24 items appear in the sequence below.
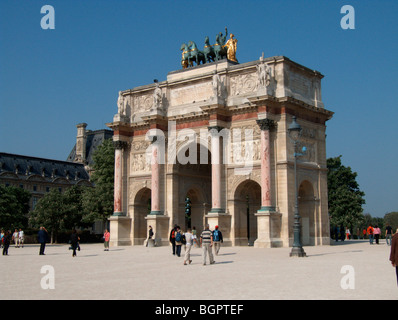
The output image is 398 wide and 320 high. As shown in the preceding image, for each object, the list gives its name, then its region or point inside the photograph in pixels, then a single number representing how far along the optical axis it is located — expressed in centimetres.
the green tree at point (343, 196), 6272
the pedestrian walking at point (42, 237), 2889
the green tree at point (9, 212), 5347
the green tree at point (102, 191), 5629
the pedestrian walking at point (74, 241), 2705
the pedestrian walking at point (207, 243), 2075
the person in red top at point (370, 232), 3772
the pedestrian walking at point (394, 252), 1216
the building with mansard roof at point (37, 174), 9325
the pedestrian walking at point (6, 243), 2973
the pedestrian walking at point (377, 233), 3799
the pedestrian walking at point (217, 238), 2623
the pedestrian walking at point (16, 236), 4479
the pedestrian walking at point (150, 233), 3657
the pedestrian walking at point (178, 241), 2512
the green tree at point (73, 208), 6106
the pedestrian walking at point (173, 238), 2688
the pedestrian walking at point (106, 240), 3503
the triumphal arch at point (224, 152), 3578
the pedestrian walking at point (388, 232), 3419
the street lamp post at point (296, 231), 2441
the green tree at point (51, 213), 6041
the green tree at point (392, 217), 11384
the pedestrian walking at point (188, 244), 2100
